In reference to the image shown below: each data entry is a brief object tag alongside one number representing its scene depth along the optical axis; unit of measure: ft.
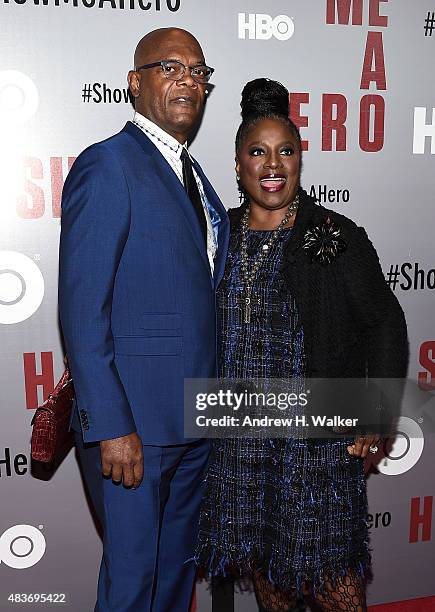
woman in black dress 5.59
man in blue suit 4.84
